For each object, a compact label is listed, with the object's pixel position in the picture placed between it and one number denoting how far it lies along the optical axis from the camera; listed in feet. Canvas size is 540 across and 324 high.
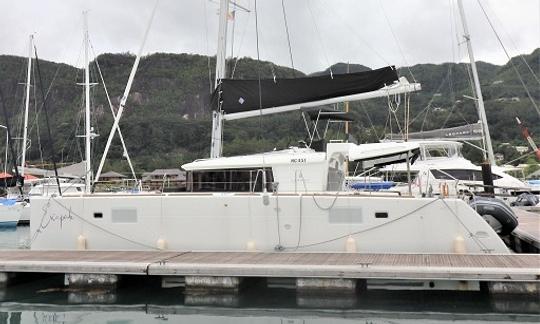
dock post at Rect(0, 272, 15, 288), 34.49
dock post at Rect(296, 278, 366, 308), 29.60
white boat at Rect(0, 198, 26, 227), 88.89
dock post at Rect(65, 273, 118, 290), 32.63
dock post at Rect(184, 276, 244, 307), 30.73
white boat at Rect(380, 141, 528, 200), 74.02
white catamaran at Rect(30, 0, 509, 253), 33.12
